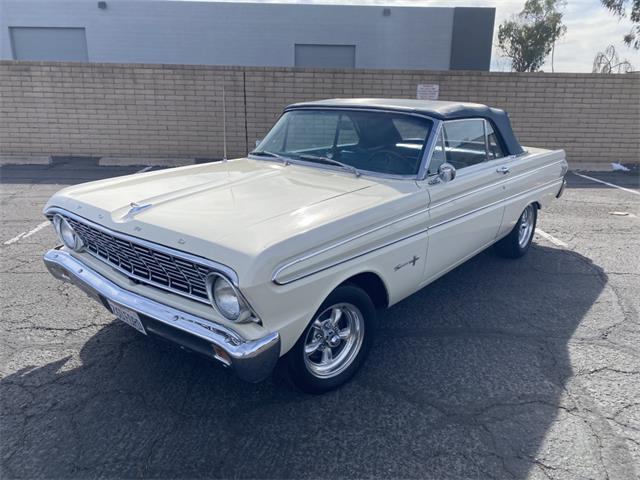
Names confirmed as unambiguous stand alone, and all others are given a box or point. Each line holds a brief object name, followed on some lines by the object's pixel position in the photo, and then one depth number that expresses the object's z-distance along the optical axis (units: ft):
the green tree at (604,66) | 54.41
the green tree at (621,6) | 46.65
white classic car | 7.81
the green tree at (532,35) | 95.50
